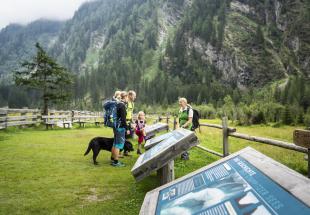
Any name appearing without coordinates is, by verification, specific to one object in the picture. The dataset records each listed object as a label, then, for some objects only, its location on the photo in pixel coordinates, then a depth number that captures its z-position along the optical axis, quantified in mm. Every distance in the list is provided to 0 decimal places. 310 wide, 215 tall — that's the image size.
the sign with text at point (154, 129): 8740
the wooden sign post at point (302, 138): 1973
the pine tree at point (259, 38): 102160
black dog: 6365
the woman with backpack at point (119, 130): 5942
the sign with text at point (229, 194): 1651
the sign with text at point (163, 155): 3531
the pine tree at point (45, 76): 18667
